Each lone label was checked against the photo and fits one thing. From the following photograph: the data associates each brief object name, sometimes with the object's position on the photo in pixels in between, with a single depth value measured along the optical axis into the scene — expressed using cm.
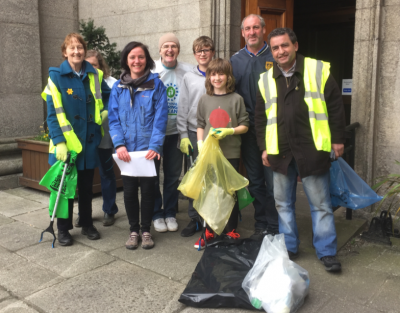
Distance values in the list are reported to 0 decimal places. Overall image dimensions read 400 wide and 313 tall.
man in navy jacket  380
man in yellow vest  320
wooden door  517
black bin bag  276
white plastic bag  264
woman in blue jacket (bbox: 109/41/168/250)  377
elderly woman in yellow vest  377
